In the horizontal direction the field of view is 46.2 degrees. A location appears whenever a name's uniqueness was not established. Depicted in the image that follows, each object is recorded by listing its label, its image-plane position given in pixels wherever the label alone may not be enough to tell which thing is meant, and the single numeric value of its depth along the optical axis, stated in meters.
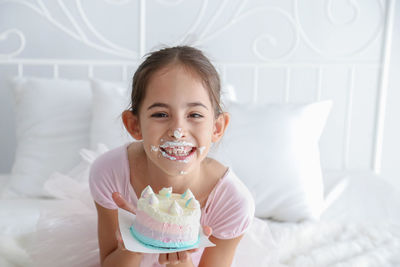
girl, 1.03
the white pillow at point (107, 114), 1.89
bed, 1.63
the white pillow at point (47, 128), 1.93
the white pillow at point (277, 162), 1.78
